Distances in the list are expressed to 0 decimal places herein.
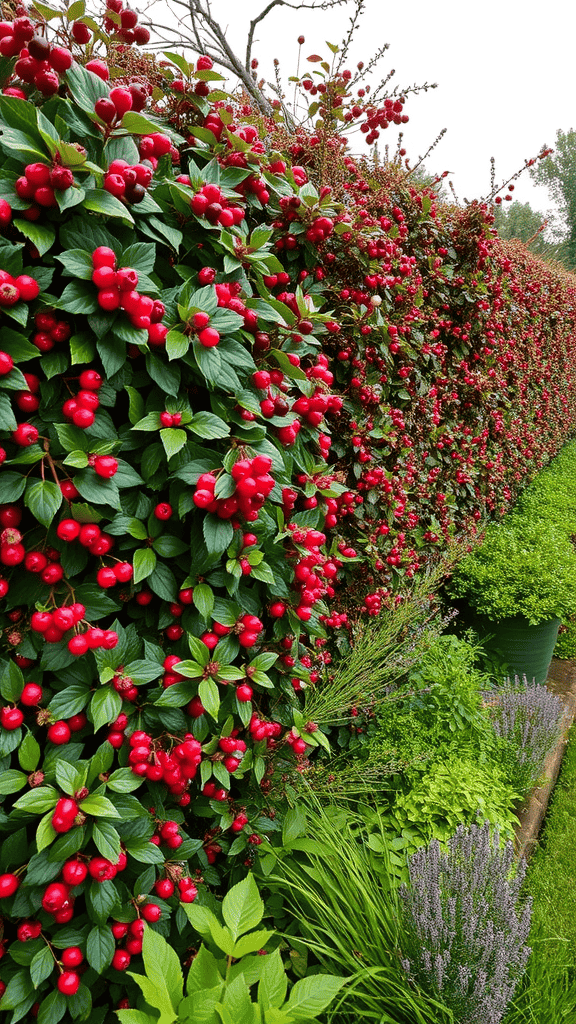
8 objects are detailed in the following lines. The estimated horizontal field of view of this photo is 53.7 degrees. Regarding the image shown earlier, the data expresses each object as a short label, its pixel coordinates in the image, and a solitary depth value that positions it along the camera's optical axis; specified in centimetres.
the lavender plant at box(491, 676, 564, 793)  256
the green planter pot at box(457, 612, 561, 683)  351
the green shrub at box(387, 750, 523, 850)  209
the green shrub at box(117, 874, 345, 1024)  103
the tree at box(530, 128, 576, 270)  3142
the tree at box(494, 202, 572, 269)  2097
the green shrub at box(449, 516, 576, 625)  338
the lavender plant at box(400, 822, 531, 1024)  146
